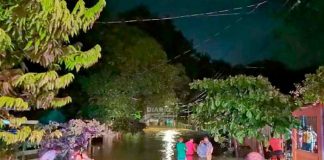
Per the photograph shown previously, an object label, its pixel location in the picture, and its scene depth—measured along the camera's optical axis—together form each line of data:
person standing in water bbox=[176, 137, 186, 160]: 18.62
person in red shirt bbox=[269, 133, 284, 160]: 18.28
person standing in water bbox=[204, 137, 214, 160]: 18.11
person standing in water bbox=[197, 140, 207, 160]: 18.91
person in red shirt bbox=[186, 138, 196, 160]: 20.91
